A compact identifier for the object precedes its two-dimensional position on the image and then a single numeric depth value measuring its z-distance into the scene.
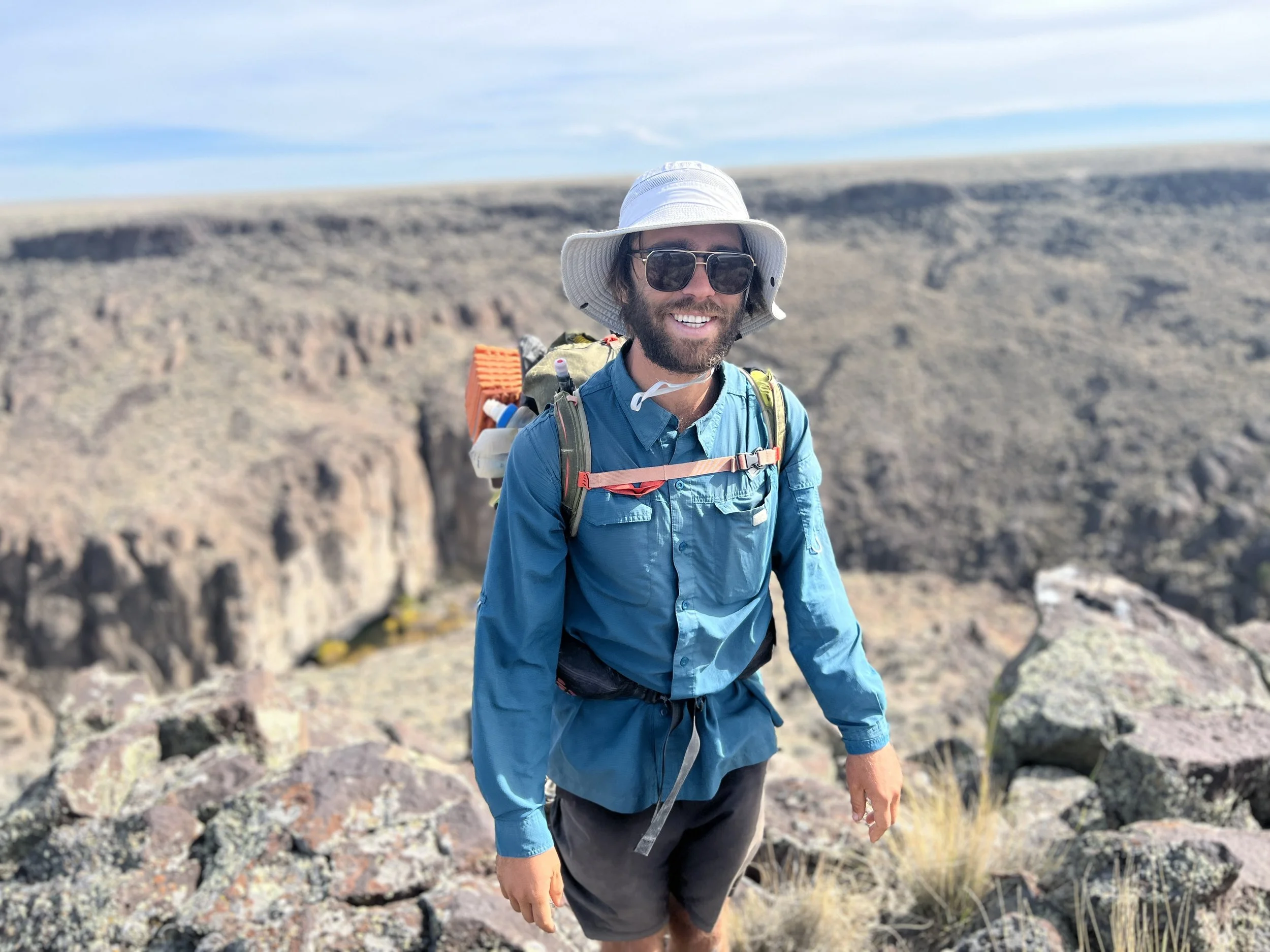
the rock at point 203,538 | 18.94
